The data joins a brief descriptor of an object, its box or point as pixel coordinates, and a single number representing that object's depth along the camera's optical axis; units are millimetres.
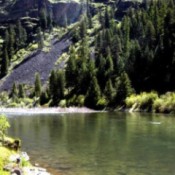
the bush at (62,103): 166925
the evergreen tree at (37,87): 198750
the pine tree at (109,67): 163375
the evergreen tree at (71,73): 179725
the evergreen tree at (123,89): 144625
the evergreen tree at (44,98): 182375
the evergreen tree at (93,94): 154750
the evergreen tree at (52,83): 178475
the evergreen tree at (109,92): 149500
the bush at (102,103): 150250
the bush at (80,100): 159462
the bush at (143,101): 129375
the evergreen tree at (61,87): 176875
